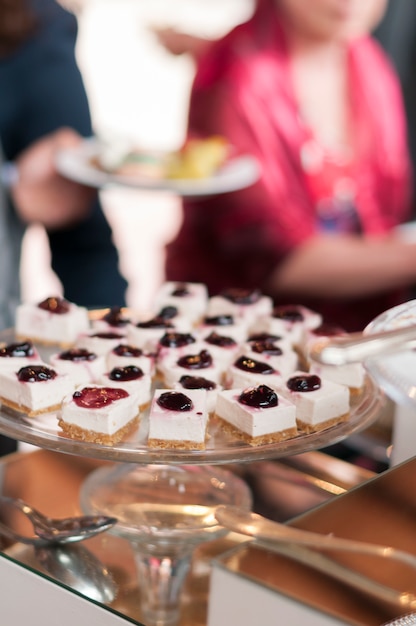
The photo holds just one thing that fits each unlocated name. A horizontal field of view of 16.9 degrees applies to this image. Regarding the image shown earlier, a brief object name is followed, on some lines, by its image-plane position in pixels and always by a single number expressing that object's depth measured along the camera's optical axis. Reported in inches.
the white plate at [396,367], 32.3
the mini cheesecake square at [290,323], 46.6
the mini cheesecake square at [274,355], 43.0
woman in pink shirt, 77.5
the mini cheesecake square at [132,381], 40.5
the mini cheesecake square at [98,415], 38.3
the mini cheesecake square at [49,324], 46.3
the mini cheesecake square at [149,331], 45.4
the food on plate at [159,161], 71.9
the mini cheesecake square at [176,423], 38.0
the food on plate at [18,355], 41.7
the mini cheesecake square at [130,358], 42.7
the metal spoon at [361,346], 30.3
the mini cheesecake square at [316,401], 39.4
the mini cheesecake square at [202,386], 40.5
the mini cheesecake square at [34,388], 39.8
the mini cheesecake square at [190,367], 42.3
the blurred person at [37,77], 74.3
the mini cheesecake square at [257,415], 38.5
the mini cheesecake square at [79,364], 41.9
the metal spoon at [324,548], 31.0
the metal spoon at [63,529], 36.5
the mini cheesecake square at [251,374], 41.4
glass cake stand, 36.3
